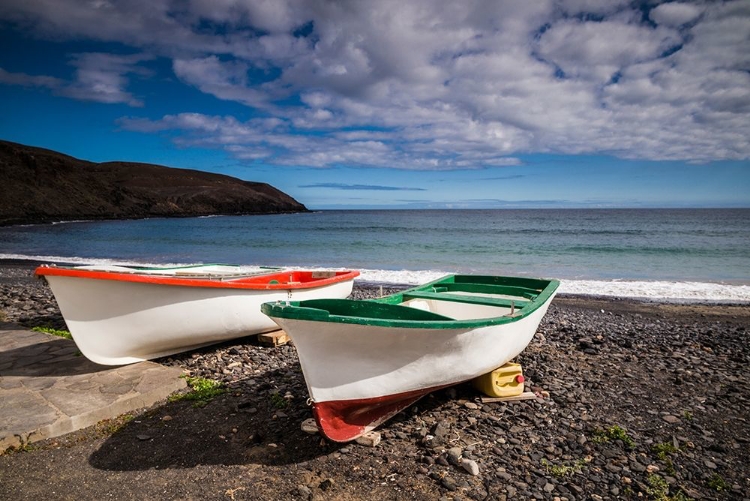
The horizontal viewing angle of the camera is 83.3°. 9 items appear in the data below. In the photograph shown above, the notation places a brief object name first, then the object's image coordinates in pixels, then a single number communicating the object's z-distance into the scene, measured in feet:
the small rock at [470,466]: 12.73
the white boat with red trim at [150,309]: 19.00
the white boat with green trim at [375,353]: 12.83
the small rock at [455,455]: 13.20
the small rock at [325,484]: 11.98
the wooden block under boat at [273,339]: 24.55
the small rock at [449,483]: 12.05
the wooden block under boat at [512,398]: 17.26
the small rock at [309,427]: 14.73
